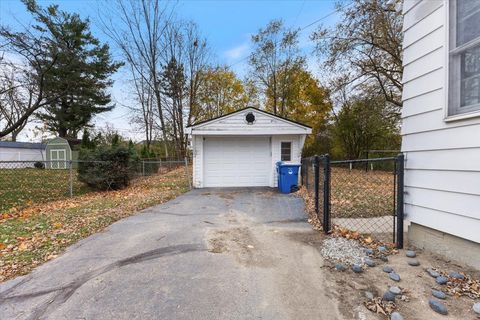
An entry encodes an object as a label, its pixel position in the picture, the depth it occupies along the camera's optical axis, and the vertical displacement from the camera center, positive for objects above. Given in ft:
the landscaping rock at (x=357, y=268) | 8.97 -4.01
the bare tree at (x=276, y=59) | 71.51 +26.28
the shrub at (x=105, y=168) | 31.63 -1.62
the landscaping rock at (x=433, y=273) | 8.38 -3.92
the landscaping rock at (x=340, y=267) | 9.23 -4.06
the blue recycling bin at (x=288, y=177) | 28.27 -2.55
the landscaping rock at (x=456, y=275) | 8.16 -3.88
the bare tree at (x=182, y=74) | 67.21 +21.35
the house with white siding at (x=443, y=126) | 8.47 +0.95
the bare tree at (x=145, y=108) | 70.38 +12.96
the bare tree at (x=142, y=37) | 59.62 +27.98
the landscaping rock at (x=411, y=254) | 9.91 -3.87
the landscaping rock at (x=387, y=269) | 8.89 -4.00
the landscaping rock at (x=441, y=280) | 7.96 -3.91
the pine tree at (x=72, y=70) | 36.54 +16.05
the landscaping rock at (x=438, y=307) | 6.57 -3.96
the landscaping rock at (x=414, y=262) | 9.24 -3.93
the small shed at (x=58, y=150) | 74.49 +1.46
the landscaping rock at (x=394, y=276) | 8.29 -3.97
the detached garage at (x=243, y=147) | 31.42 +0.84
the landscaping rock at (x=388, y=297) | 7.20 -3.99
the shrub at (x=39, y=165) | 71.75 -2.76
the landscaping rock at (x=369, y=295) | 7.39 -4.07
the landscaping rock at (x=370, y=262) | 9.38 -3.99
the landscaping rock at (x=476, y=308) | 6.52 -3.94
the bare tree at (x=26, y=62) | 28.72 +11.12
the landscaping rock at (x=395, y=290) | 7.50 -3.98
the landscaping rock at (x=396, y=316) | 6.34 -4.00
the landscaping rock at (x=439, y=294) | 7.22 -3.96
